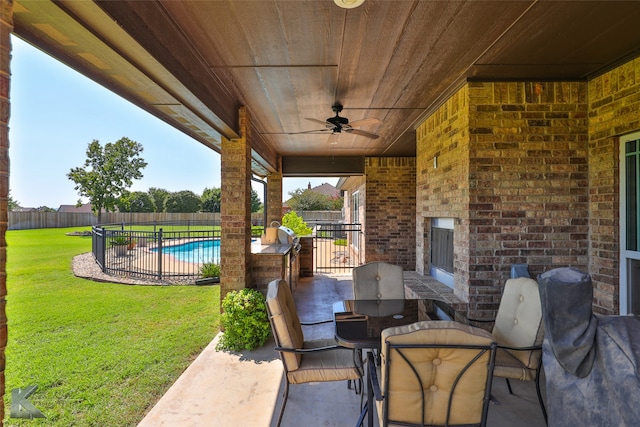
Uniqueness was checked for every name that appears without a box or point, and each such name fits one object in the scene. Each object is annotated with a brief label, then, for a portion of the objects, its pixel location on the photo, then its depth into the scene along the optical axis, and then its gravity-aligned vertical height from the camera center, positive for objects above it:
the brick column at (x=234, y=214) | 3.88 +0.00
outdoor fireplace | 4.11 -0.51
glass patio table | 2.01 -0.80
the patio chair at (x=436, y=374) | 1.48 -0.78
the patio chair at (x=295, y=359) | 2.13 -1.04
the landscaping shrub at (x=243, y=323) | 3.45 -1.19
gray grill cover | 1.31 -0.60
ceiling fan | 4.06 +1.20
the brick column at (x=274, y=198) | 7.96 +0.42
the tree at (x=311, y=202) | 30.77 +1.19
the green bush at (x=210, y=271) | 6.98 -1.25
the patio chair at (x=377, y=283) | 3.10 -0.67
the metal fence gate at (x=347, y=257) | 8.68 -1.49
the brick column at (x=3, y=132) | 0.99 +0.26
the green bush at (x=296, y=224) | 8.22 -0.26
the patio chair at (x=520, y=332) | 2.12 -0.85
